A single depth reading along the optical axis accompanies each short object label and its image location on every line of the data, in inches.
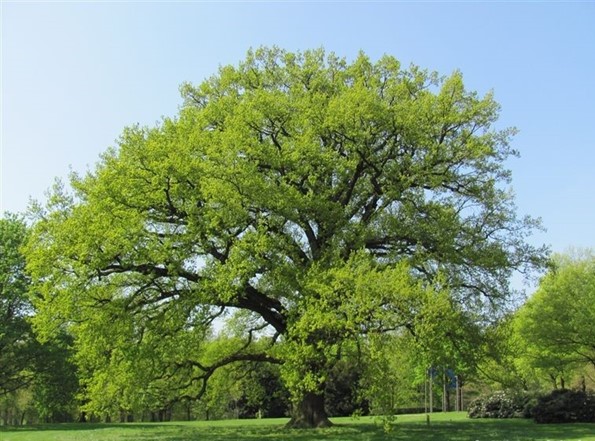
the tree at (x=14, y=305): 1718.8
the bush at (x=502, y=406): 1523.1
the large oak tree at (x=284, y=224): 882.1
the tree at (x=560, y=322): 1467.8
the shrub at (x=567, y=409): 1259.8
